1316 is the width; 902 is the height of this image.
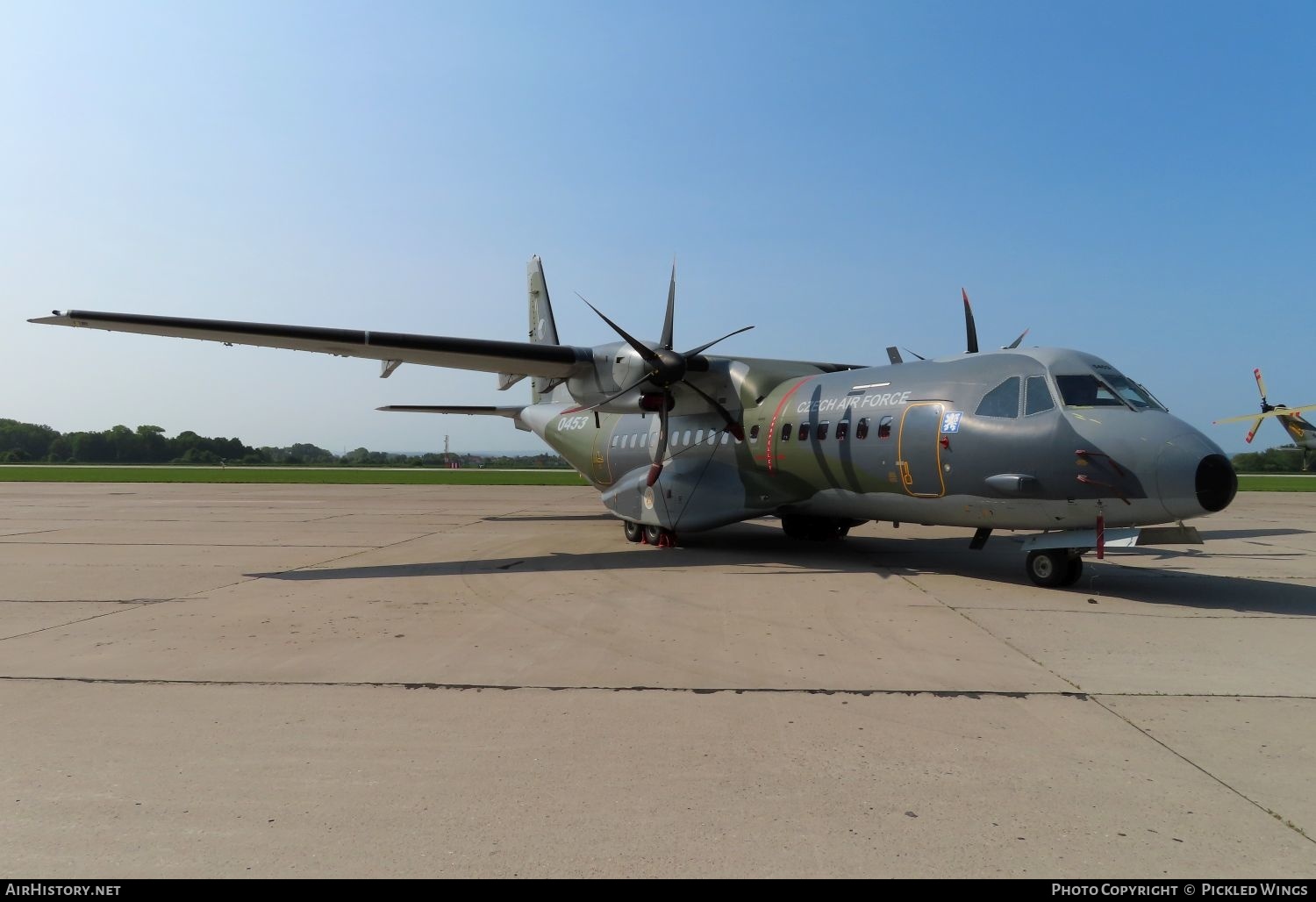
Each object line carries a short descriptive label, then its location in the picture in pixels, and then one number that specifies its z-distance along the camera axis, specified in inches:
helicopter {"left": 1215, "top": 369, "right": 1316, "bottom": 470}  1843.0
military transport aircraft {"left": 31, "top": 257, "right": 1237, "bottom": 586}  346.6
